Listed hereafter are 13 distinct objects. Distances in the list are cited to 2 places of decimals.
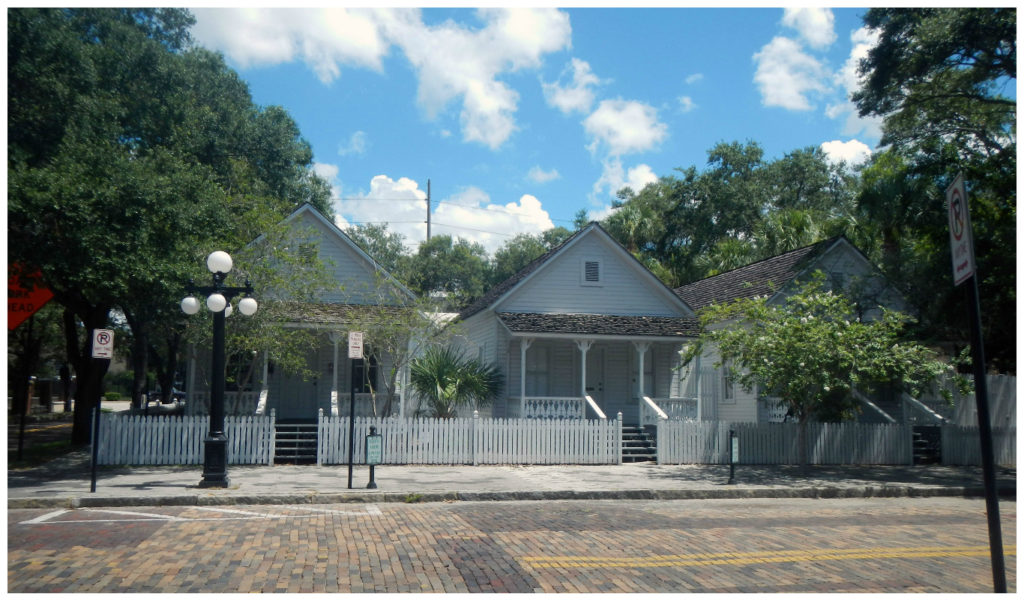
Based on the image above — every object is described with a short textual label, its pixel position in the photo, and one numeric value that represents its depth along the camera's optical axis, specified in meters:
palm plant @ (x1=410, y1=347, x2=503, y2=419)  21.61
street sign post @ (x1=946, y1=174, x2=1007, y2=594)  5.95
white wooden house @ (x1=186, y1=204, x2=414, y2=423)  21.59
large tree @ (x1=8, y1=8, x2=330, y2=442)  14.40
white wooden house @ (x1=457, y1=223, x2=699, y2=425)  24.48
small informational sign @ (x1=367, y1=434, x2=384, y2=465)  14.55
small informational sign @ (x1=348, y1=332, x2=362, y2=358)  14.90
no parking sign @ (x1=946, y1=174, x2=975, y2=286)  5.94
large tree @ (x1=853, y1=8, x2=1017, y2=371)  18.05
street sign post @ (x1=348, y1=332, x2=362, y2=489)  14.88
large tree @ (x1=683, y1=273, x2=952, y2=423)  17.09
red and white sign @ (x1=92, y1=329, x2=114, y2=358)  13.91
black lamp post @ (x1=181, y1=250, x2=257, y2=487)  14.33
